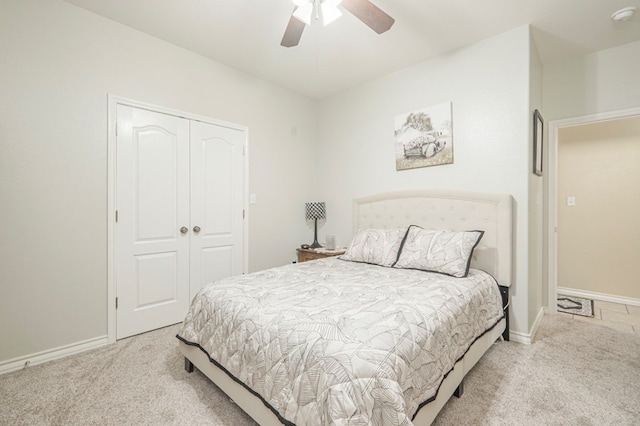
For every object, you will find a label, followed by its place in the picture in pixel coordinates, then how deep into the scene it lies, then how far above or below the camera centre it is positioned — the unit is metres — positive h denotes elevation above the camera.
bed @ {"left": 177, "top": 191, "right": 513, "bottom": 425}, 1.05 -0.54
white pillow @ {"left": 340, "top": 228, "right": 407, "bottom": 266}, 2.65 -0.32
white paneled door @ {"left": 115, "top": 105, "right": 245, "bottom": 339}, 2.51 +0.02
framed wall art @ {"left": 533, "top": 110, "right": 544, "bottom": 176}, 2.60 +0.68
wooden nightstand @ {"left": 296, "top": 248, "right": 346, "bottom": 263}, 3.45 -0.49
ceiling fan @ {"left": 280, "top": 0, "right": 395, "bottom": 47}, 1.84 +1.31
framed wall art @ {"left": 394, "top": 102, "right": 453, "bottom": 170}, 2.90 +0.80
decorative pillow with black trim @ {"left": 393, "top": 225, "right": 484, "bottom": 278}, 2.26 -0.31
